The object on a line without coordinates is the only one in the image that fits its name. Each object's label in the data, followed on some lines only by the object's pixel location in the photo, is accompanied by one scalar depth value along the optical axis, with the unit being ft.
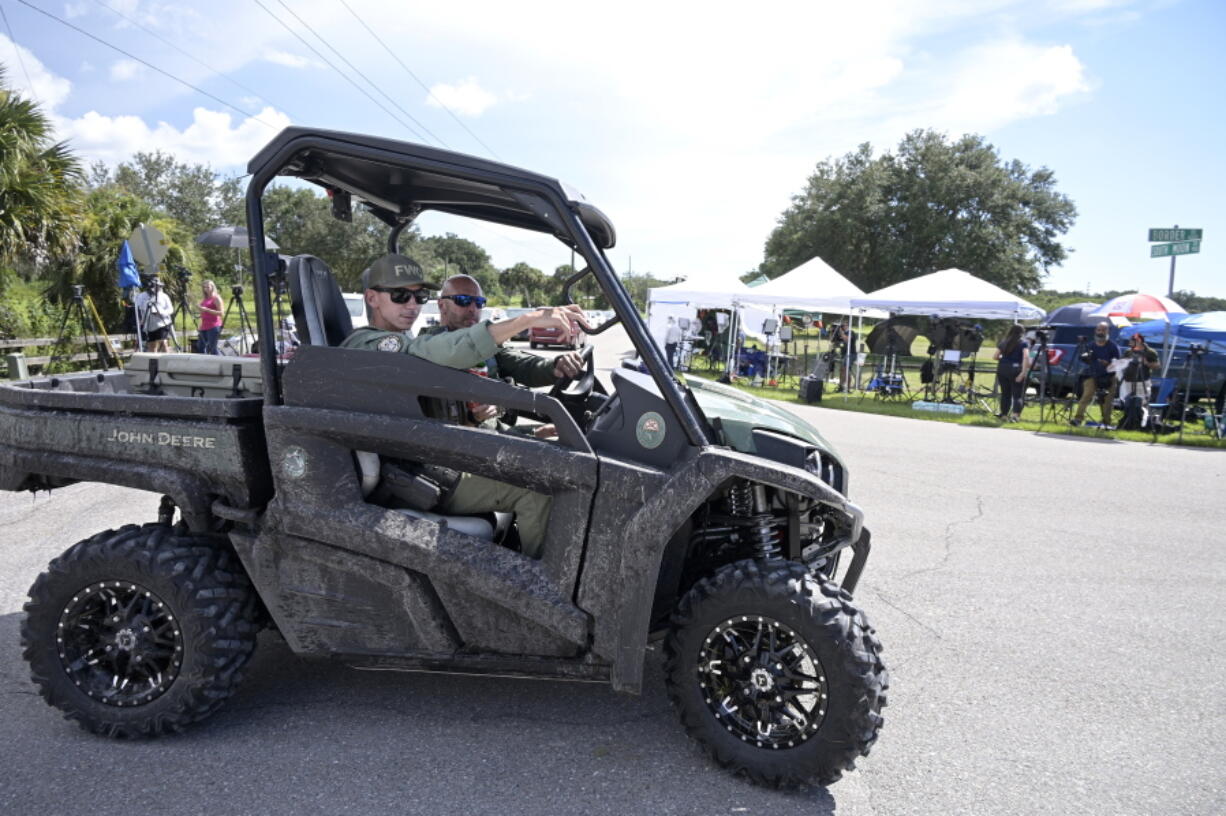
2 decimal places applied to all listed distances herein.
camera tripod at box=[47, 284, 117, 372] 44.09
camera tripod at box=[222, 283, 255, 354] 26.84
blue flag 46.26
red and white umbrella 58.84
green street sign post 47.21
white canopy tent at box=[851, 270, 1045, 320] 53.52
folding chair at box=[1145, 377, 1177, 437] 45.85
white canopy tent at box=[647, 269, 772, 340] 65.72
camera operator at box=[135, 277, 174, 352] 45.19
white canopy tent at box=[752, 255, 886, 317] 60.59
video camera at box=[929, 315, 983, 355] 56.49
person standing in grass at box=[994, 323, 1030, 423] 49.42
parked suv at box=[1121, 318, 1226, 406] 51.60
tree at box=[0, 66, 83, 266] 40.27
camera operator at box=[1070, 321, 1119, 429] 48.26
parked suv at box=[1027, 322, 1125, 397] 58.48
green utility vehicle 9.03
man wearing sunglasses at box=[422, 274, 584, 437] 14.14
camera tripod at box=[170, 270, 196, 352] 52.95
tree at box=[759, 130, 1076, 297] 136.67
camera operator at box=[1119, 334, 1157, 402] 45.98
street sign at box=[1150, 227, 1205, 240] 47.16
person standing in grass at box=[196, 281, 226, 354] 46.68
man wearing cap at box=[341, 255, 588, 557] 9.37
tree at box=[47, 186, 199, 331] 55.01
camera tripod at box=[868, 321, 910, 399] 59.77
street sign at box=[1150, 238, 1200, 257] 47.20
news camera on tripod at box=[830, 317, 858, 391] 63.31
